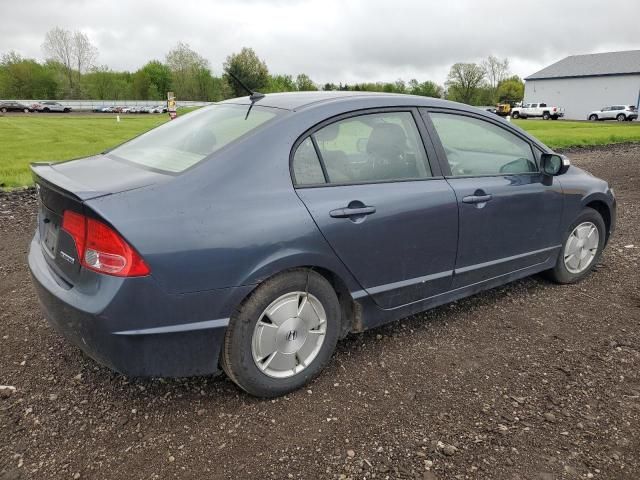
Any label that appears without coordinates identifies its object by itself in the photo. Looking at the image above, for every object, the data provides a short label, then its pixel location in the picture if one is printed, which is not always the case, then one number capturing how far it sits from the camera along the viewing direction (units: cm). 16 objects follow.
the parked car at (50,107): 6156
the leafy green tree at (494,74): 8870
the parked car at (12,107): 5875
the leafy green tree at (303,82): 8932
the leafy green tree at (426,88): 8947
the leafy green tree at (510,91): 8312
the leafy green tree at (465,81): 8712
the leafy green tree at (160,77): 8761
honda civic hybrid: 231
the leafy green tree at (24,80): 7581
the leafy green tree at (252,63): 7168
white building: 5987
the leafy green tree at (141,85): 8819
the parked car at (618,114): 4881
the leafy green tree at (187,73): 7806
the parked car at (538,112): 5500
